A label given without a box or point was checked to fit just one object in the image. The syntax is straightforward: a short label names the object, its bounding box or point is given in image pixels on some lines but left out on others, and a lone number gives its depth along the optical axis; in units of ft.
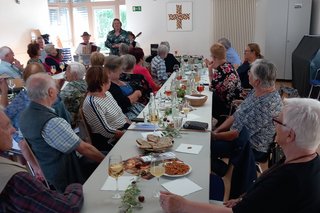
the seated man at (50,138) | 6.94
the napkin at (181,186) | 5.53
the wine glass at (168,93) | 12.69
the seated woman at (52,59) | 21.38
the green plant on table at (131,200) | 4.98
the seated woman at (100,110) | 9.47
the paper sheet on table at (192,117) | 9.78
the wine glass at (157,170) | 5.53
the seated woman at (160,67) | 18.90
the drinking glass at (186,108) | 10.15
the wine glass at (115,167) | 5.49
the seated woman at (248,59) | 16.02
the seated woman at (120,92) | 11.70
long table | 5.16
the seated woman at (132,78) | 14.19
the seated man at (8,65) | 17.19
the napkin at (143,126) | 8.86
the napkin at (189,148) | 7.20
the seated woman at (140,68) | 15.99
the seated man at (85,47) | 26.81
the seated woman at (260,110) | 8.95
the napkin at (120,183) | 5.70
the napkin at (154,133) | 8.21
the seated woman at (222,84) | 13.53
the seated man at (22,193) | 4.26
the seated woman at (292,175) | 4.18
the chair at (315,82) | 20.23
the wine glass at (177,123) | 8.61
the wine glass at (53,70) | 19.43
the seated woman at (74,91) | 11.34
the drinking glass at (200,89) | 13.28
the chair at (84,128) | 9.65
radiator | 27.20
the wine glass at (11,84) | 13.94
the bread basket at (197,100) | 11.43
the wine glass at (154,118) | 9.42
